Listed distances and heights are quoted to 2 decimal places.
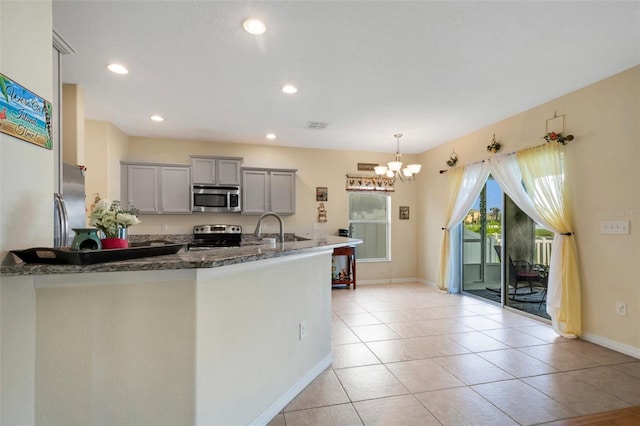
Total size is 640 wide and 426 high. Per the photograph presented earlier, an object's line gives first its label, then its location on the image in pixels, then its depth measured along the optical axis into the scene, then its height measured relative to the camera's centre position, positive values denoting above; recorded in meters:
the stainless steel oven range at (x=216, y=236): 5.22 -0.39
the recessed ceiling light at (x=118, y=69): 2.86 +1.37
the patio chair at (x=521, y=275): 4.23 -0.87
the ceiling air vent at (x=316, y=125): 4.50 +1.32
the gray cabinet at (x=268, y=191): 5.45 +0.40
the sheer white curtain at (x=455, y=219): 4.88 -0.10
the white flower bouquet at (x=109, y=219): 1.55 -0.03
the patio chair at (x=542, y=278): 3.97 -0.85
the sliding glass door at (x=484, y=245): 4.83 -0.54
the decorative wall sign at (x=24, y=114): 1.34 +0.47
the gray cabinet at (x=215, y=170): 5.24 +0.75
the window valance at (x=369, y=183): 6.18 +0.60
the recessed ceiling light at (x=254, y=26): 2.22 +1.38
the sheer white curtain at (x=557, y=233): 3.38 -0.24
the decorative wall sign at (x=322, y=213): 6.03 +0.00
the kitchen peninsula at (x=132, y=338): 1.35 -0.58
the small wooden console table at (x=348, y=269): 5.82 -1.08
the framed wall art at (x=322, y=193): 6.04 +0.39
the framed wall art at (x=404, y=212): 6.45 +0.01
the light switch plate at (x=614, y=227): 3.01 -0.14
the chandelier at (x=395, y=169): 4.42 +0.66
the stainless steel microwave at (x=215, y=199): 5.20 +0.25
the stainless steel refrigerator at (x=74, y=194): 2.69 +0.18
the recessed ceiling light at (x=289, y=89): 3.30 +1.36
